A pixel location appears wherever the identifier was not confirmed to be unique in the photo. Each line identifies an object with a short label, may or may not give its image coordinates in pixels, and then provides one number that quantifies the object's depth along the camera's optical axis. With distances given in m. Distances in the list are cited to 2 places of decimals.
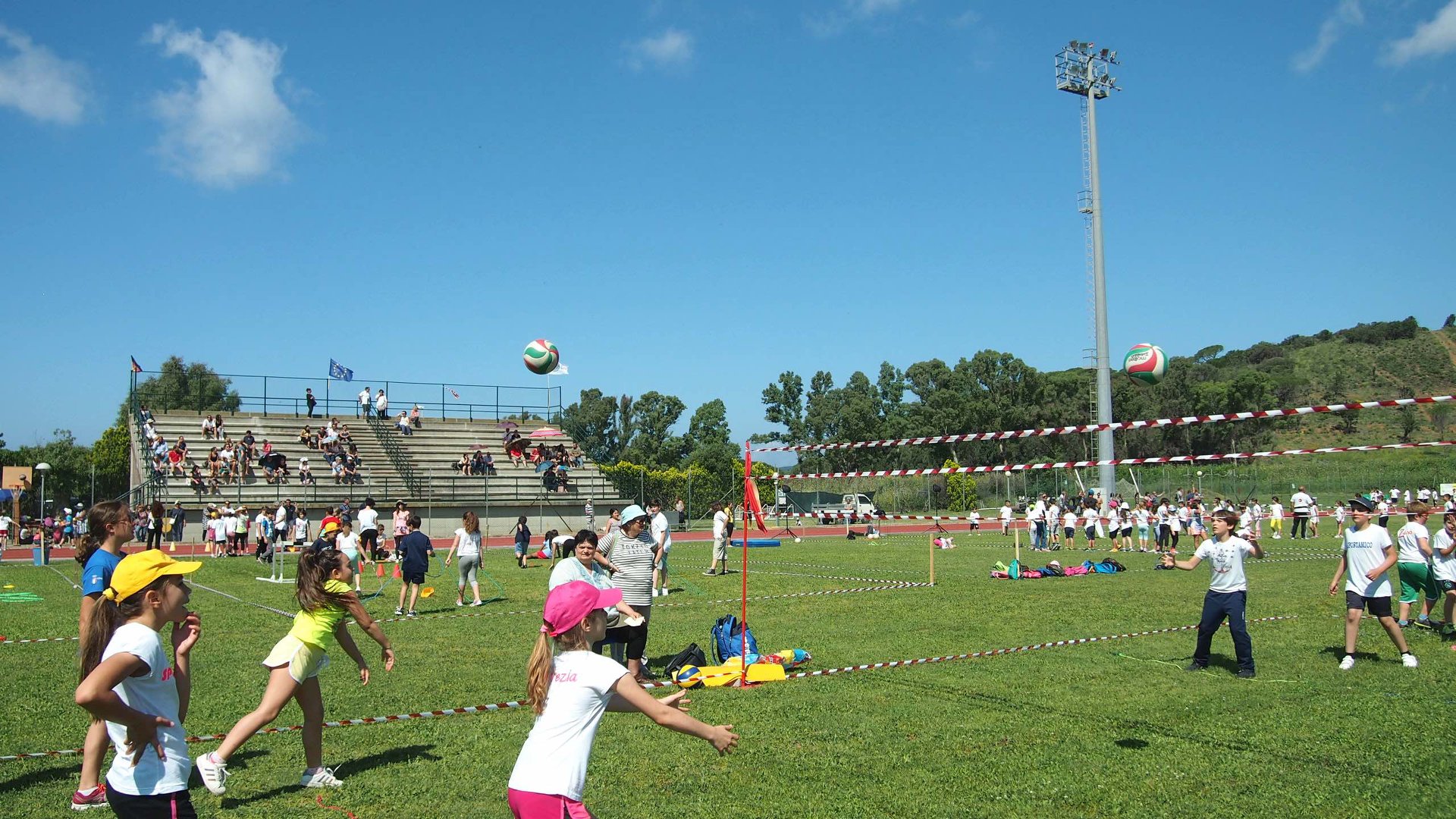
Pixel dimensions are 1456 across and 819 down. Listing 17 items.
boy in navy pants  10.23
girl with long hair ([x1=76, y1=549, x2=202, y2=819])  4.12
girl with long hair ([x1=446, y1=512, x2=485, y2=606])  17.36
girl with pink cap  4.02
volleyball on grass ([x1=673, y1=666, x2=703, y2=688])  10.14
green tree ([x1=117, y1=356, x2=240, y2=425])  45.44
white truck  47.16
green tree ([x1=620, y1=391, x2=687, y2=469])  89.56
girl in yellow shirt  6.71
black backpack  10.99
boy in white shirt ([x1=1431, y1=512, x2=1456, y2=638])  12.41
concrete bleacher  40.88
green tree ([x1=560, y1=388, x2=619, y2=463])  93.81
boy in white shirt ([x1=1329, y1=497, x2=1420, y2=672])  10.61
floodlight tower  46.69
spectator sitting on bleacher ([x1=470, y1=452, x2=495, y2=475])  45.19
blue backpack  11.09
